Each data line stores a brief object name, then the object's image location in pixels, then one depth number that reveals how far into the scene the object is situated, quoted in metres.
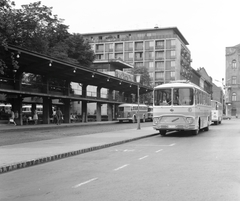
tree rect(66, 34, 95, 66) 52.62
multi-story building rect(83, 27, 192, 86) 104.12
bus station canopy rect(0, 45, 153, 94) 31.84
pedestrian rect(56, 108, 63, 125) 40.22
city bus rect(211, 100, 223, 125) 42.06
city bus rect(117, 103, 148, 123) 52.89
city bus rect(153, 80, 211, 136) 21.50
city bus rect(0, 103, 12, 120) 50.84
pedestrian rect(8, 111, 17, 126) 35.94
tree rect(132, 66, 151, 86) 83.12
